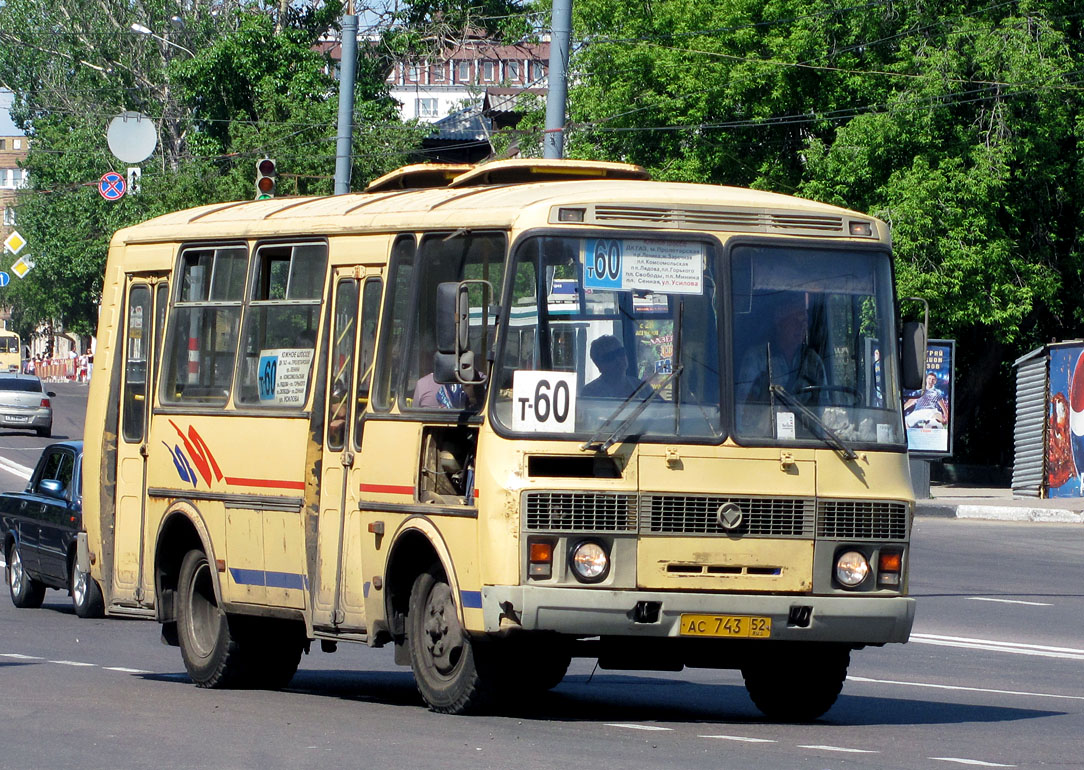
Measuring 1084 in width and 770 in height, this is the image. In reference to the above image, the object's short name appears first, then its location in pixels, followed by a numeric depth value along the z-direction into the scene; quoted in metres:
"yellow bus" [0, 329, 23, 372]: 131.41
